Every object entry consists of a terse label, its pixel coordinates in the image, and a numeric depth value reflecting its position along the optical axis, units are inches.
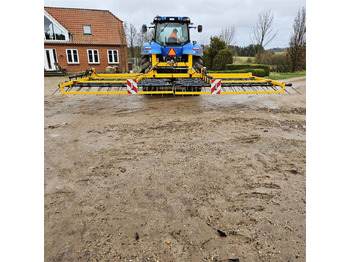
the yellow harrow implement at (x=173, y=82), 210.7
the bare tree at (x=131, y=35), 966.3
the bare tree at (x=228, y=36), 1088.8
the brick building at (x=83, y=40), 722.8
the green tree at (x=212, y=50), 738.4
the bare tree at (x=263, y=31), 933.8
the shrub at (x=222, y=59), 716.0
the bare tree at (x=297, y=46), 647.8
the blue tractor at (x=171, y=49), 302.4
